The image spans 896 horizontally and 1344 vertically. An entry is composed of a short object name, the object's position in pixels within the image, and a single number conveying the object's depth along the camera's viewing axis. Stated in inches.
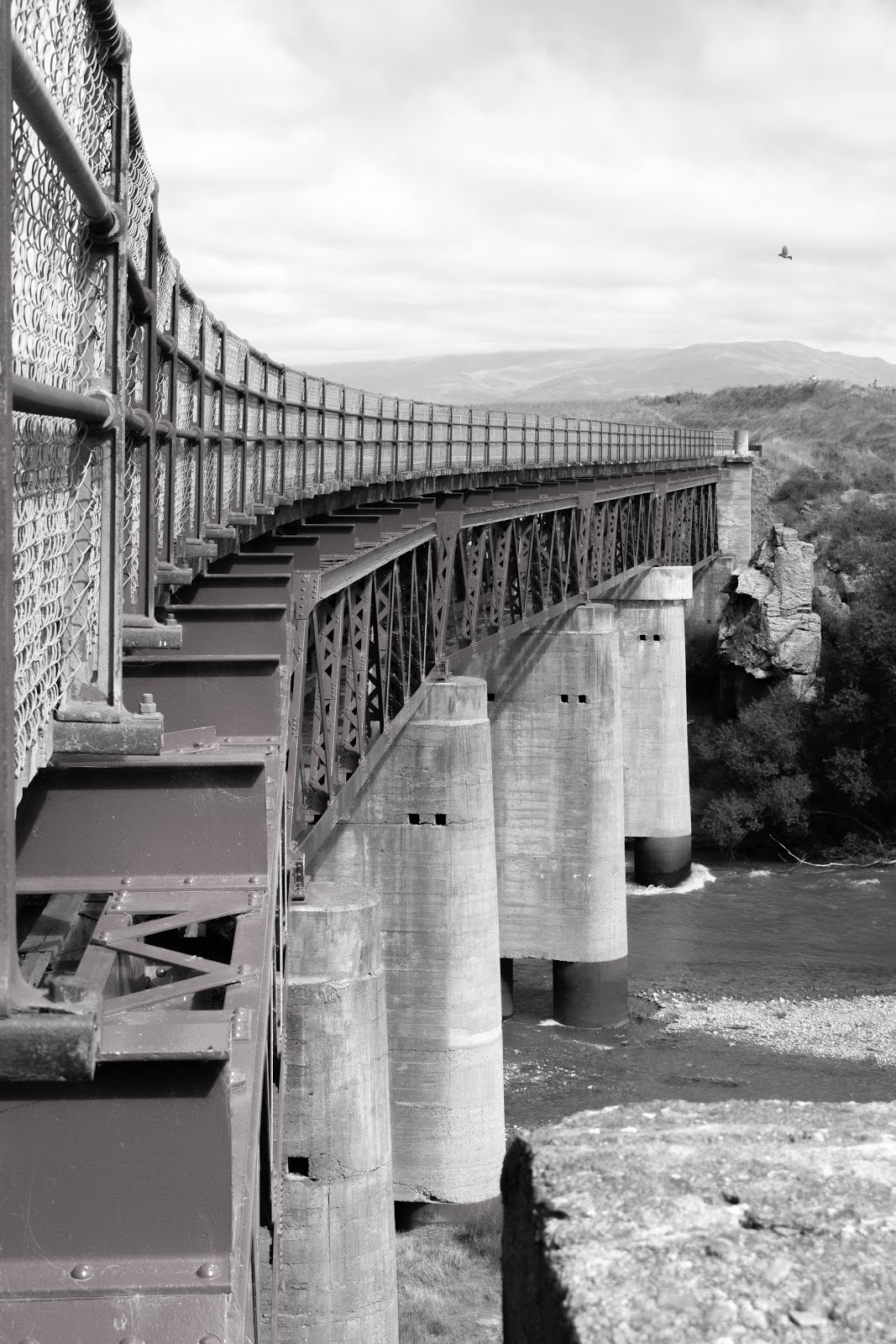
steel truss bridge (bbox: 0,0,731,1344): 116.6
